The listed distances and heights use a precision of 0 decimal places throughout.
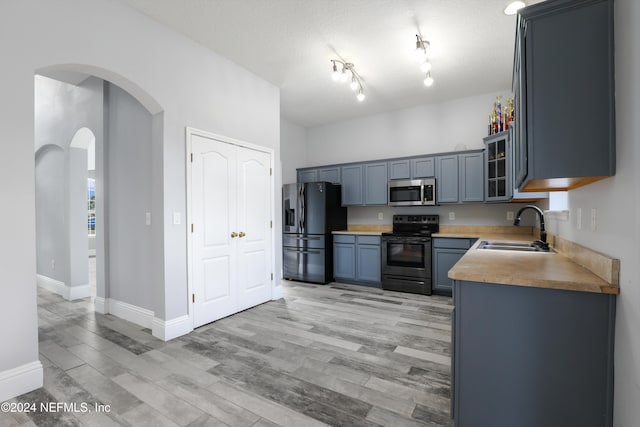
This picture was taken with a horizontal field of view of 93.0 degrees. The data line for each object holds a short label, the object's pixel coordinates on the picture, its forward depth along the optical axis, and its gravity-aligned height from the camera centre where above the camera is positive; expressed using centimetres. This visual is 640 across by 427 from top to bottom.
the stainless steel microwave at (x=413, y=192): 469 +27
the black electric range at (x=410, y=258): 447 -74
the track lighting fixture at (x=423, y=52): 298 +167
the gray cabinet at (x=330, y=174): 555 +65
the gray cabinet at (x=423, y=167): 471 +66
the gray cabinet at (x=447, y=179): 454 +46
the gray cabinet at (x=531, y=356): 131 -69
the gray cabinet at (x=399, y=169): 492 +67
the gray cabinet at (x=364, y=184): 514 +45
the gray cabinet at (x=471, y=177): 435 +47
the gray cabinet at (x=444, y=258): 425 -70
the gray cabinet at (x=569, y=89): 131 +53
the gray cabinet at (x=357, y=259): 491 -82
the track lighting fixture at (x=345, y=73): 344 +170
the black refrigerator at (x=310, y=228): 512 -32
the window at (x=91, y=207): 940 +10
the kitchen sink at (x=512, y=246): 285 -37
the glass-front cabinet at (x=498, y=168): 376 +53
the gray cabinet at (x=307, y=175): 578 +67
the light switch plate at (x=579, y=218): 190 -6
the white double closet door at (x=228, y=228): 321 -21
